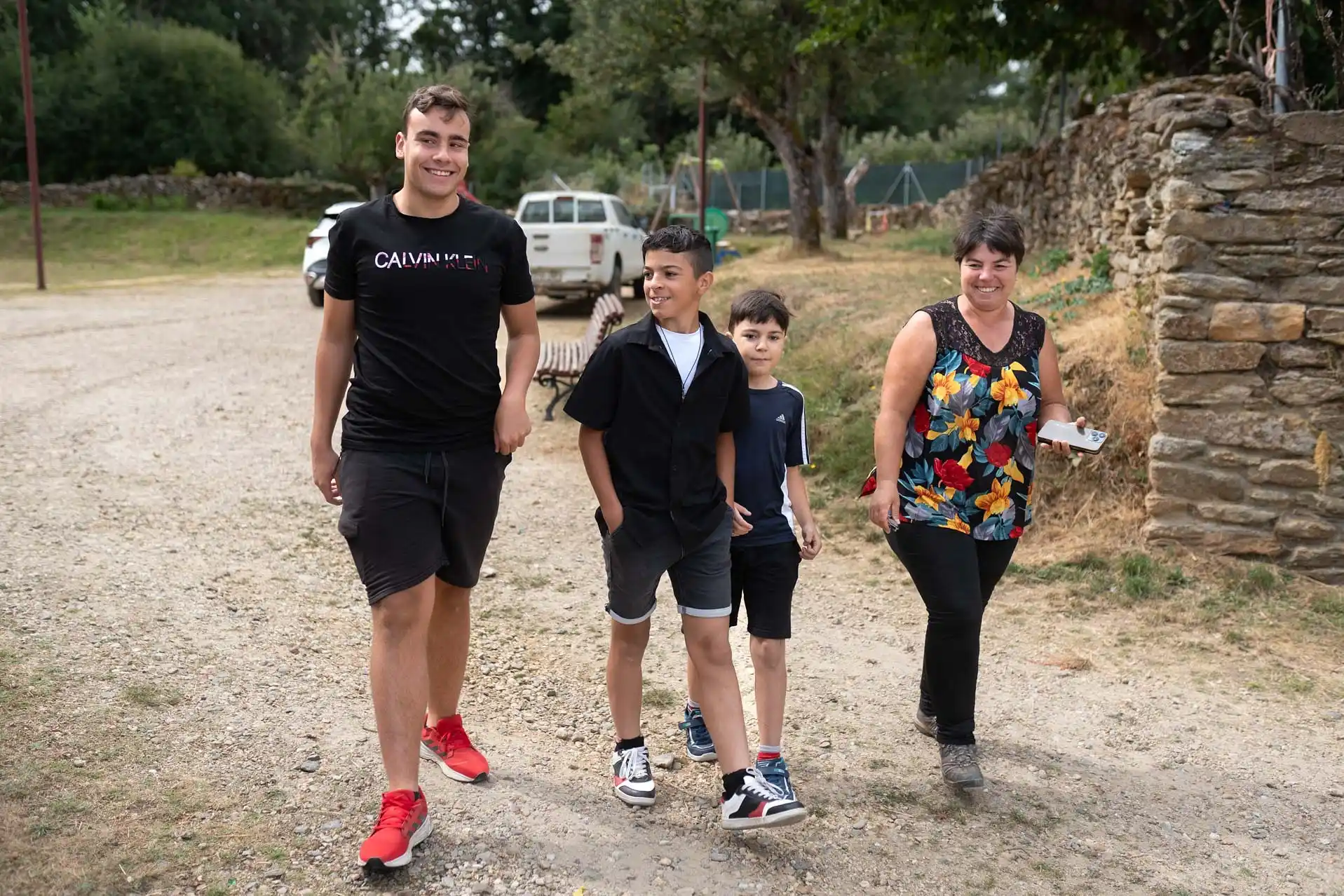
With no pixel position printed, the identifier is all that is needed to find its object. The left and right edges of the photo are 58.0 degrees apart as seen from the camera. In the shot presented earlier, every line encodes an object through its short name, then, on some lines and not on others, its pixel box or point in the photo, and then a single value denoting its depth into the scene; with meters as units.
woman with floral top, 3.58
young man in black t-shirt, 3.08
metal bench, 9.38
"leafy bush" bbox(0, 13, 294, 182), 35.25
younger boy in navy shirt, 3.48
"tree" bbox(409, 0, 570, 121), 48.47
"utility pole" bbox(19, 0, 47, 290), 19.38
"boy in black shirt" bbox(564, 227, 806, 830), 3.23
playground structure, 21.02
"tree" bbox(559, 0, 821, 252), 17.16
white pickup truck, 15.72
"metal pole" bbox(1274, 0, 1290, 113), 6.57
